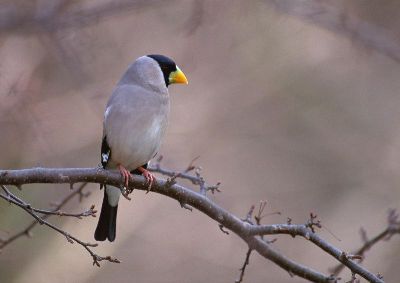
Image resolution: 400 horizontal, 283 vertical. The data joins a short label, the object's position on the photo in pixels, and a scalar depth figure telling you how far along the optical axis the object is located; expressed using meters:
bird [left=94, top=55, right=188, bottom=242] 10.18
